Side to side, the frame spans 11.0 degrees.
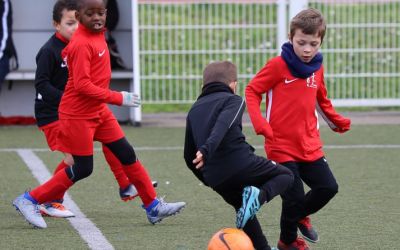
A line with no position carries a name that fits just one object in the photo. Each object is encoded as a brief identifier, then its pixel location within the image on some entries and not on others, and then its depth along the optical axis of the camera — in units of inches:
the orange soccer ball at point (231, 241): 450.6
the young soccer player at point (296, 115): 497.2
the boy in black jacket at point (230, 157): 455.3
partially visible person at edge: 994.5
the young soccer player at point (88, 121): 536.3
